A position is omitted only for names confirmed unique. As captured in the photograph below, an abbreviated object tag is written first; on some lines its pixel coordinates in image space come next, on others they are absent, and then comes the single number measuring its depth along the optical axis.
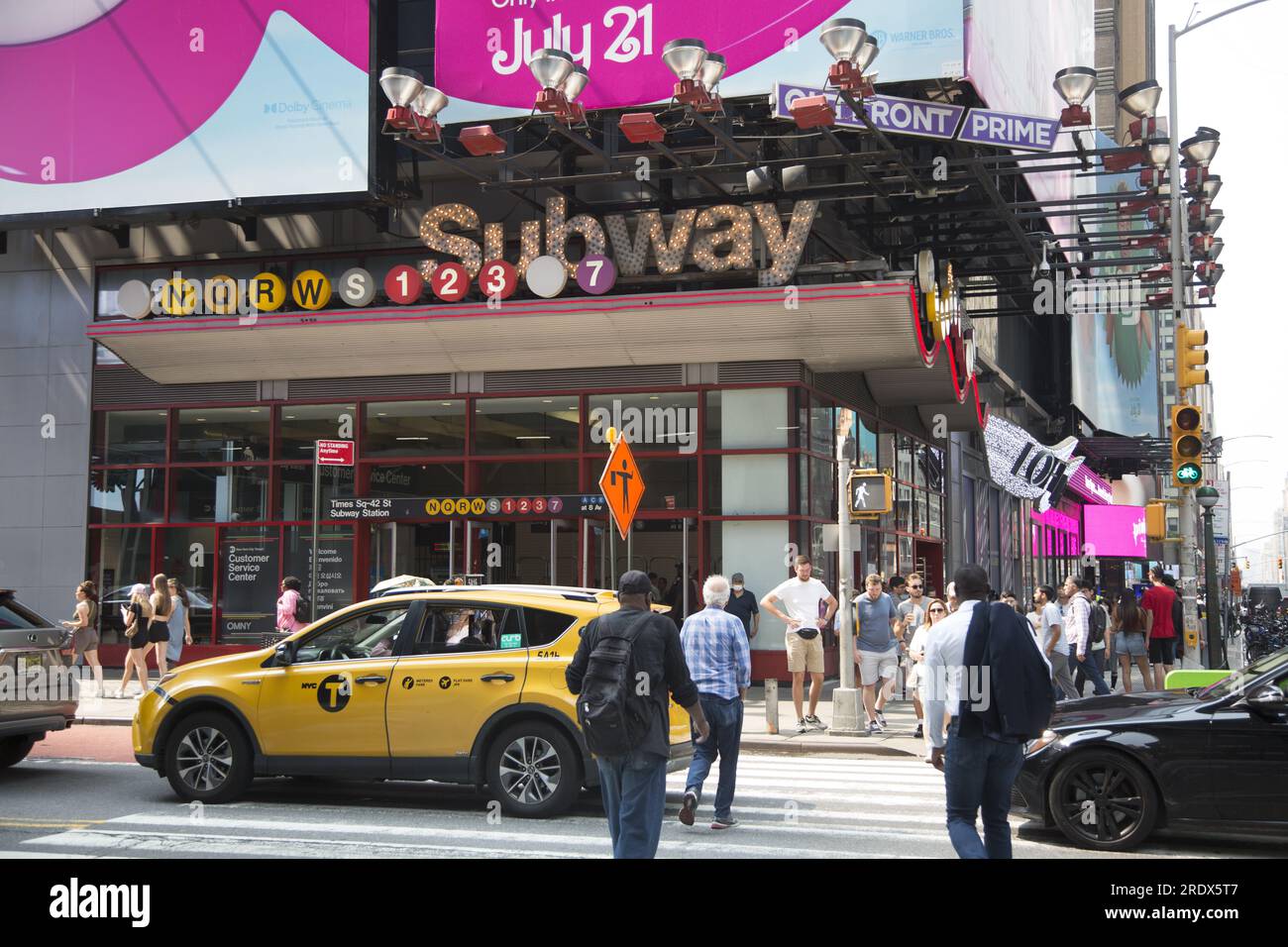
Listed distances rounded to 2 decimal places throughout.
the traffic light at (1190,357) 17.94
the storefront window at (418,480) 23.27
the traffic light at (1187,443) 17.70
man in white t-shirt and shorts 16.12
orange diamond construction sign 15.77
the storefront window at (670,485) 21.98
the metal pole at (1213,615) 22.00
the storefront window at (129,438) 24.73
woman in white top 14.34
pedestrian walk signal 16.28
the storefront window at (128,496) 24.64
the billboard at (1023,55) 19.77
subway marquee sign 20.70
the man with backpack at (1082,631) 18.45
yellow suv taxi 10.24
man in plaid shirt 10.17
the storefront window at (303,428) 24.11
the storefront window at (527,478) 22.77
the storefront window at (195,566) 24.20
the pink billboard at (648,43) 19.12
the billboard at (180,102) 22.12
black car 8.81
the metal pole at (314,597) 18.08
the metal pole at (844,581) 15.97
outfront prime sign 17.34
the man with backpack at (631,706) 6.99
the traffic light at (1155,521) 19.28
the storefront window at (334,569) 23.58
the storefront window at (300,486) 23.91
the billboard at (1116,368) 51.03
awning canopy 20.64
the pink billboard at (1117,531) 44.78
